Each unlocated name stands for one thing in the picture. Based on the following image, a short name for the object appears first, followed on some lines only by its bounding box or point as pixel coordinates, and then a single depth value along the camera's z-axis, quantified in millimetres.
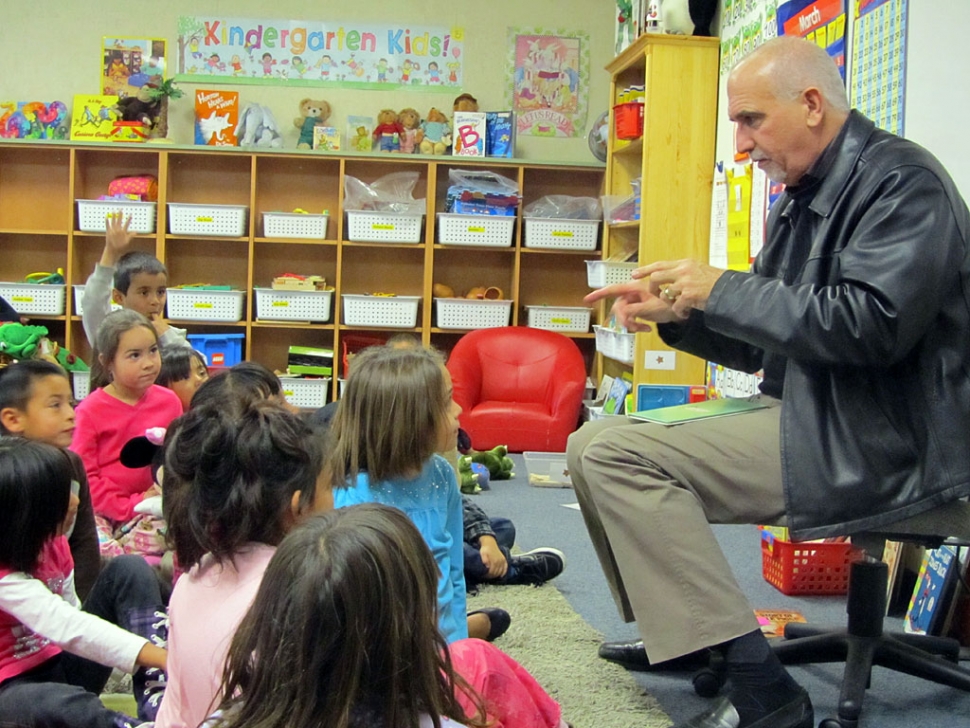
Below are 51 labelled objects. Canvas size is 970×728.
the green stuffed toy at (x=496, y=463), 4562
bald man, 1681
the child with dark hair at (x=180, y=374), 3252
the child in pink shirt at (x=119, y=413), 2650
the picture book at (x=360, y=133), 6113
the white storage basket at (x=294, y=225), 5887
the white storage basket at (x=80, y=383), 5734
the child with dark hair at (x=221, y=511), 1314
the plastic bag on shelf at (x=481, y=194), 5844
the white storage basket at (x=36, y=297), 5879
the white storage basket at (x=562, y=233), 5832
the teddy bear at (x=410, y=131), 6070
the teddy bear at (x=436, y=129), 6074
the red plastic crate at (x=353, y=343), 6027
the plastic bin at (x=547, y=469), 4461
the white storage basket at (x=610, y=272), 5199
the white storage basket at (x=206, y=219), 5832
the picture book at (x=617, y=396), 5043
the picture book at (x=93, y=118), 5898
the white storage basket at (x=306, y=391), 5906
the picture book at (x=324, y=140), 6027
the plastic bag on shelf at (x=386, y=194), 5910
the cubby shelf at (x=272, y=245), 6062
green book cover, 1897
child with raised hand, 3805
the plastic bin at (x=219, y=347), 5949
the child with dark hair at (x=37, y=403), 2291
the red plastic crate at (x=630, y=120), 5023
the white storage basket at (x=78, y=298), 5816
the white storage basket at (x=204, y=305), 5832
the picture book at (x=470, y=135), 5965
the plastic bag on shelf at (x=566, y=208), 5903
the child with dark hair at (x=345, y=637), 958
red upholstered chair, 5234
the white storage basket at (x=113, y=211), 5852
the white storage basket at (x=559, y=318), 5961
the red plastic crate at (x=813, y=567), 2836
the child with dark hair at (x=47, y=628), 1592
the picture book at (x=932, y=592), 2463
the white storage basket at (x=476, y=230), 5820
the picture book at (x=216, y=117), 6031
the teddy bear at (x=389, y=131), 6062
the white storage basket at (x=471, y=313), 5930
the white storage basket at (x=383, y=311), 5898
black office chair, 1774
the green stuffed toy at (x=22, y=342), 4254
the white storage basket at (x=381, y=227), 5828
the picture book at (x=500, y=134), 5945
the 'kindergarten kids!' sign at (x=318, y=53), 6223
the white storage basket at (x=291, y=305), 5875
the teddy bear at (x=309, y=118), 6113
